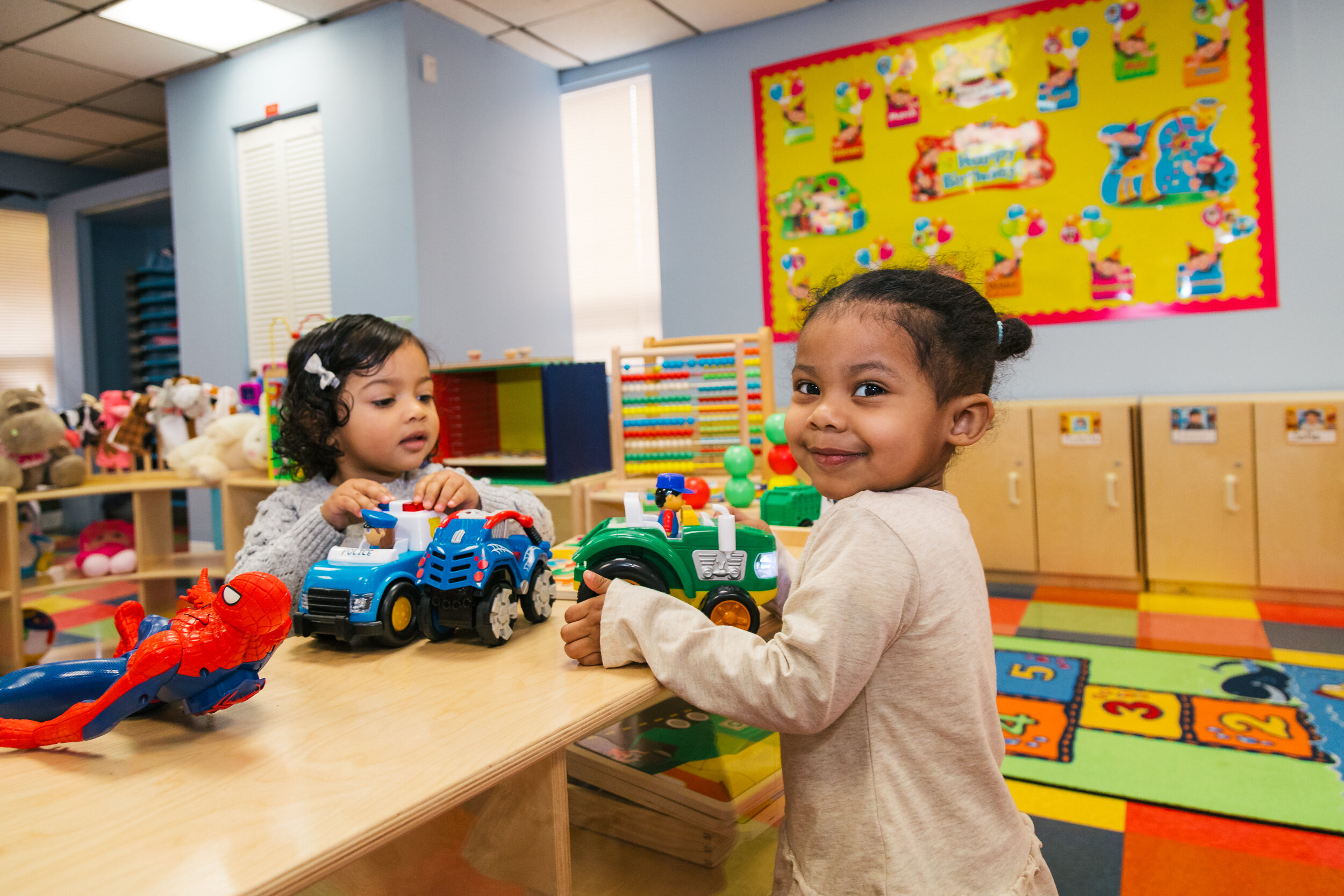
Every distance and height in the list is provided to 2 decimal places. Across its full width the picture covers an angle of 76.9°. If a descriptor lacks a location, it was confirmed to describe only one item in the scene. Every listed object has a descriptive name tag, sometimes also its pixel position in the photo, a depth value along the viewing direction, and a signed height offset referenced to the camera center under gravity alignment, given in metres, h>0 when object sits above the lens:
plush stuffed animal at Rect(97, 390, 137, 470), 4.20 +0.17
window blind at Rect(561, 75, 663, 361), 5.05 +1.31
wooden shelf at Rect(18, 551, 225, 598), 3.53 -0.52
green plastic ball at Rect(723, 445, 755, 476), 2.18 -0.09
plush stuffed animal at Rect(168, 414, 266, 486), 3.85 +0.01
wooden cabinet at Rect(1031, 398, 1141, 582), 3.65 -0.35
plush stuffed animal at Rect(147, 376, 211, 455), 4.11 +0.22
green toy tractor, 1.09 -0.17
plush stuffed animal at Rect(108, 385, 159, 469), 4.19 +0.12
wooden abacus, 3.33 +0.07
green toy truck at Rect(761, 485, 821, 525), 1.74 -0.17
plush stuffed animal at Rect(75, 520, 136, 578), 3.76 -0.43
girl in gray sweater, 1.51 +0.04
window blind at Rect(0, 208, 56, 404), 6.85 +1.30
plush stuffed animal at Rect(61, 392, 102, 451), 4.08 +0.18
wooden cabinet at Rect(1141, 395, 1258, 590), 3.45 -0.36
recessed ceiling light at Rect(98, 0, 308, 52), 4.20 +2.23
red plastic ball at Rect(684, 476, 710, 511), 1.54 -0.12
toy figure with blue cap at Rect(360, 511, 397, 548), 1.20 -0.13
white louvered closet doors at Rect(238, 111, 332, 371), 4.66 +1.23
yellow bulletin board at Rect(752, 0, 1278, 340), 3.66 +1.20
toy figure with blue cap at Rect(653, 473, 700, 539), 1.13 -0.11
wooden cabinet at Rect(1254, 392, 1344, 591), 3.30 -0.38
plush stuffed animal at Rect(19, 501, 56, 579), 3.85 -0.39
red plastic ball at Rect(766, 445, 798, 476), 2.35 -0.11
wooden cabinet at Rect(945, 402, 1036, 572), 3.84 -0.37
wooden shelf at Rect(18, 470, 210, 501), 3.59 -0.13
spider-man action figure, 0.75 -0.20
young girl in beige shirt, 0.82 -0.22
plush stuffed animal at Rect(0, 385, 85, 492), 3.56 +0.06
